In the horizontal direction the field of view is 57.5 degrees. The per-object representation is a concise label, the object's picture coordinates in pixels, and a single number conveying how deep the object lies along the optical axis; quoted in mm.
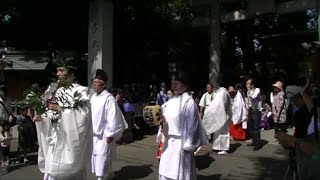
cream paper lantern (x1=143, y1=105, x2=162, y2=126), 3813
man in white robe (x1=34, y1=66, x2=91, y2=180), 3522
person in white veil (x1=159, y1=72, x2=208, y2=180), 3758
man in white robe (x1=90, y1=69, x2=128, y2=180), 4572
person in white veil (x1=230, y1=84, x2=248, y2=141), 6675
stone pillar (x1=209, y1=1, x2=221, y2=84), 9467
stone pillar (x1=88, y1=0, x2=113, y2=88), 8198
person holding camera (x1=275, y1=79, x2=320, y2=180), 1992
